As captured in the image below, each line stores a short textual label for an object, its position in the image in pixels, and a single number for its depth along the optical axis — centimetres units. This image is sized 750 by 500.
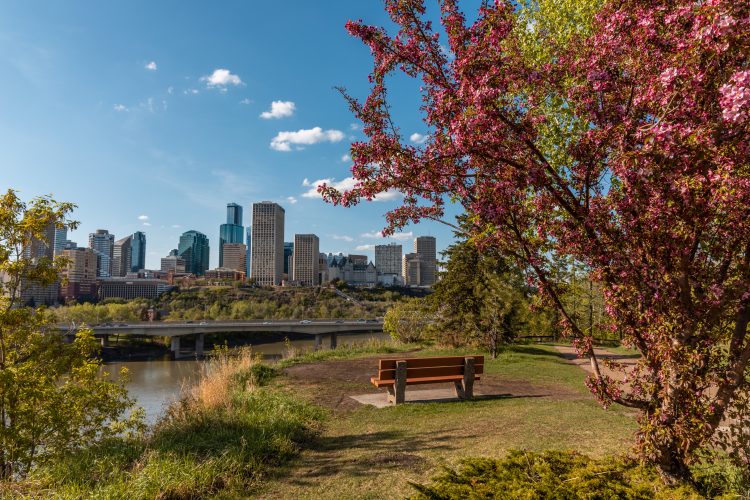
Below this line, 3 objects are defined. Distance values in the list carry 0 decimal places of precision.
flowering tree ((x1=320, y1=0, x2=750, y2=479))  286
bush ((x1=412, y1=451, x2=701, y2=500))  305
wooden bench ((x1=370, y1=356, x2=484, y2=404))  848
